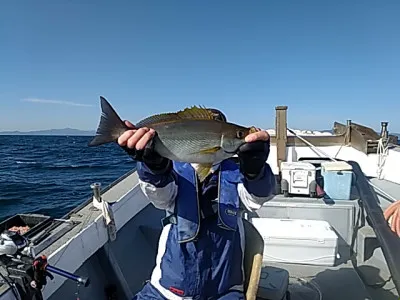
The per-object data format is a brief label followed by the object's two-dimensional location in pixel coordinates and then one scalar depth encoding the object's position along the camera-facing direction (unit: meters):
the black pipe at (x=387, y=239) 1.90
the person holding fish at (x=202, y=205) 1.83
